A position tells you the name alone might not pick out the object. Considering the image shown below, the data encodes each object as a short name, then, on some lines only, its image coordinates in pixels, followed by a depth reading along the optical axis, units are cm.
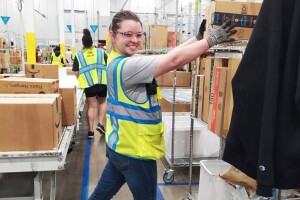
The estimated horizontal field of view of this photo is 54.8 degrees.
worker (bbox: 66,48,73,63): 1259
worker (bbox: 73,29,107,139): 458
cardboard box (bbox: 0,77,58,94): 248
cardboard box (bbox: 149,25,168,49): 515
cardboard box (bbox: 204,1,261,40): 164
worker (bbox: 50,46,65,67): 879
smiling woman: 151
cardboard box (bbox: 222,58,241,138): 180
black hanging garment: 93
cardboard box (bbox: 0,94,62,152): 192
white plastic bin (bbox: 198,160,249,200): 172
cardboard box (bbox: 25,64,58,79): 357
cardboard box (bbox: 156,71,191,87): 468
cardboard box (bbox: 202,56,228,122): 206
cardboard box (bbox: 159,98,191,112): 434
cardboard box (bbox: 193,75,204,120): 244
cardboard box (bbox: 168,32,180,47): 532
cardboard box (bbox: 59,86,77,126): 273
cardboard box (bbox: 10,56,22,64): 1027
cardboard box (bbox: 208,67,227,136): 189
